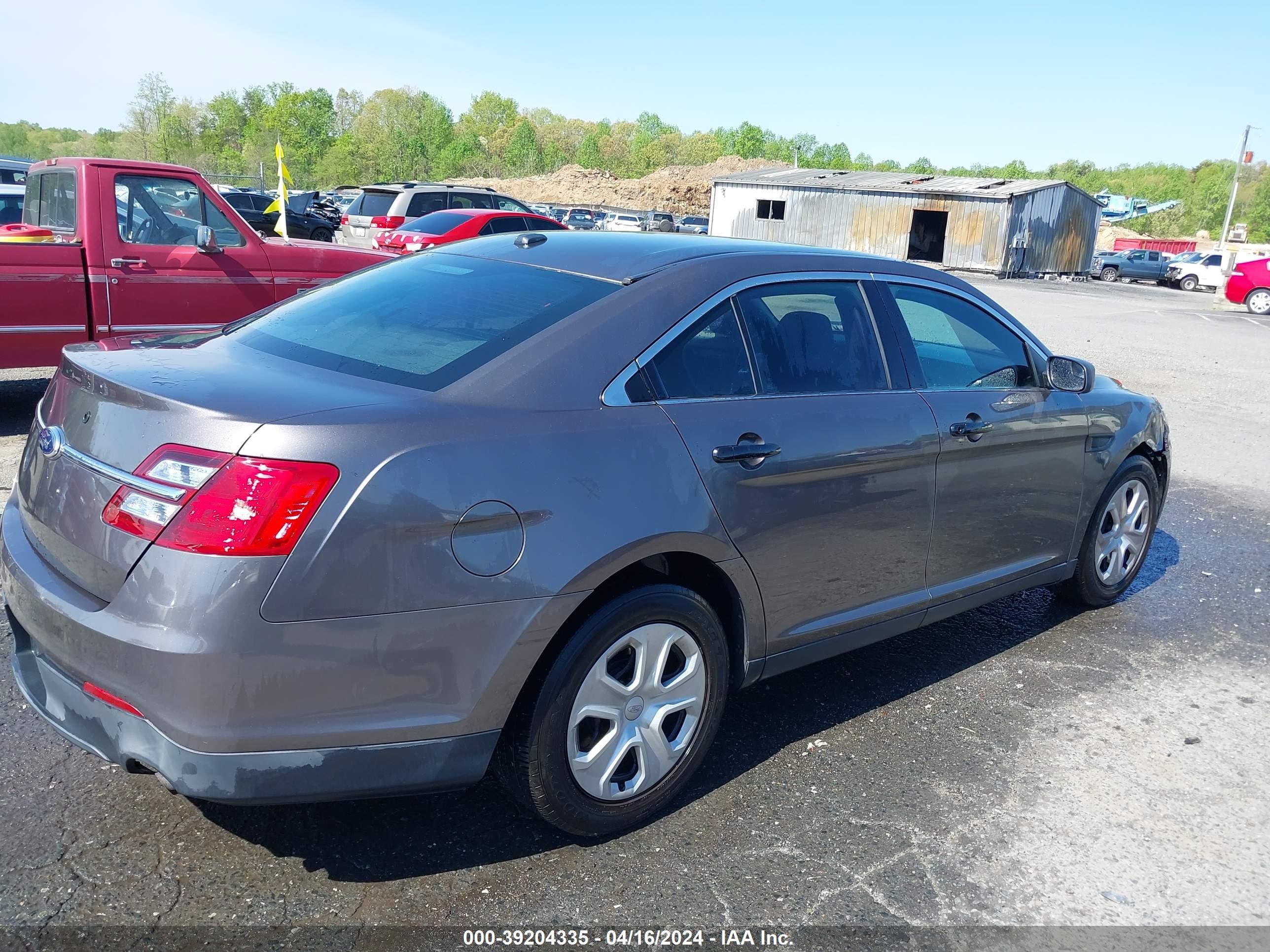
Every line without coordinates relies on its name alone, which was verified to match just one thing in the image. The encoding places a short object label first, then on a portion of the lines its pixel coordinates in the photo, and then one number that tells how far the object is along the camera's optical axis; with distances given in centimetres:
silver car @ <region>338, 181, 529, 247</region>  1989
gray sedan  229
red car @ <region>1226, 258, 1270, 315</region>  2797
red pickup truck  697
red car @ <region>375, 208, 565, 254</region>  1633
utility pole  6018
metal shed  4047
